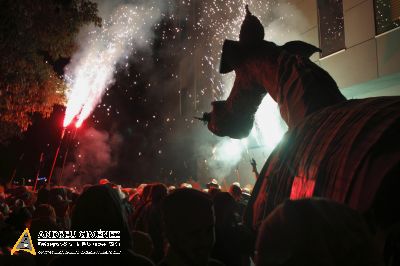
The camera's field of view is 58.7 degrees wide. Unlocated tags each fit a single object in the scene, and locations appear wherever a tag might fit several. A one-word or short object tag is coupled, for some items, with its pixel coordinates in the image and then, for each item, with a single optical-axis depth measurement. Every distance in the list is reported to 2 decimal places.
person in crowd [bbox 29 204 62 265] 4.71
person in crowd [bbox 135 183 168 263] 5.31
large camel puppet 1.73
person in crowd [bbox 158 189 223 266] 2.43
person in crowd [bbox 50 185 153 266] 2.45
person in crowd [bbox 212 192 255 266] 4.33
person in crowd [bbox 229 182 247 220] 7.30
